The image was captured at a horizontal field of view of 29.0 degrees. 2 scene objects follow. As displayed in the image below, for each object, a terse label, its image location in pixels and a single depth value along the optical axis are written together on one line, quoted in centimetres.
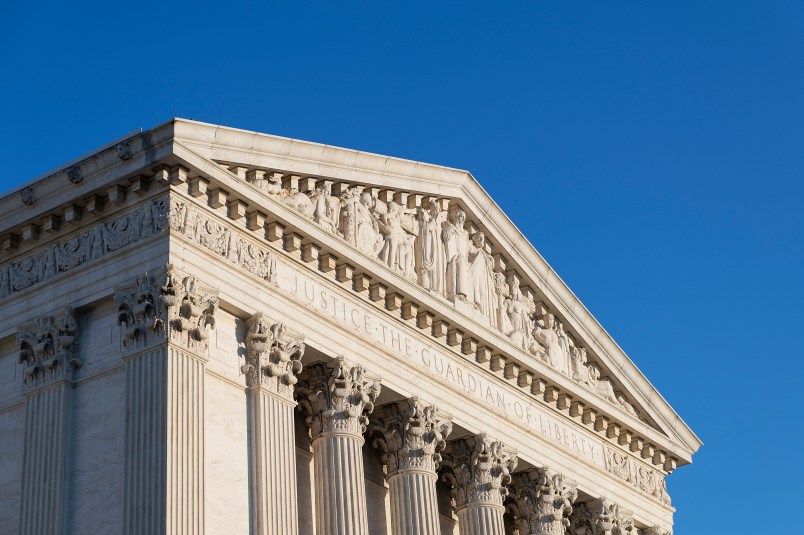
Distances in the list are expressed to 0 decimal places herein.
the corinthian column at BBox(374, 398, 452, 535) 3672
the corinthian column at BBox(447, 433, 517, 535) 3909
